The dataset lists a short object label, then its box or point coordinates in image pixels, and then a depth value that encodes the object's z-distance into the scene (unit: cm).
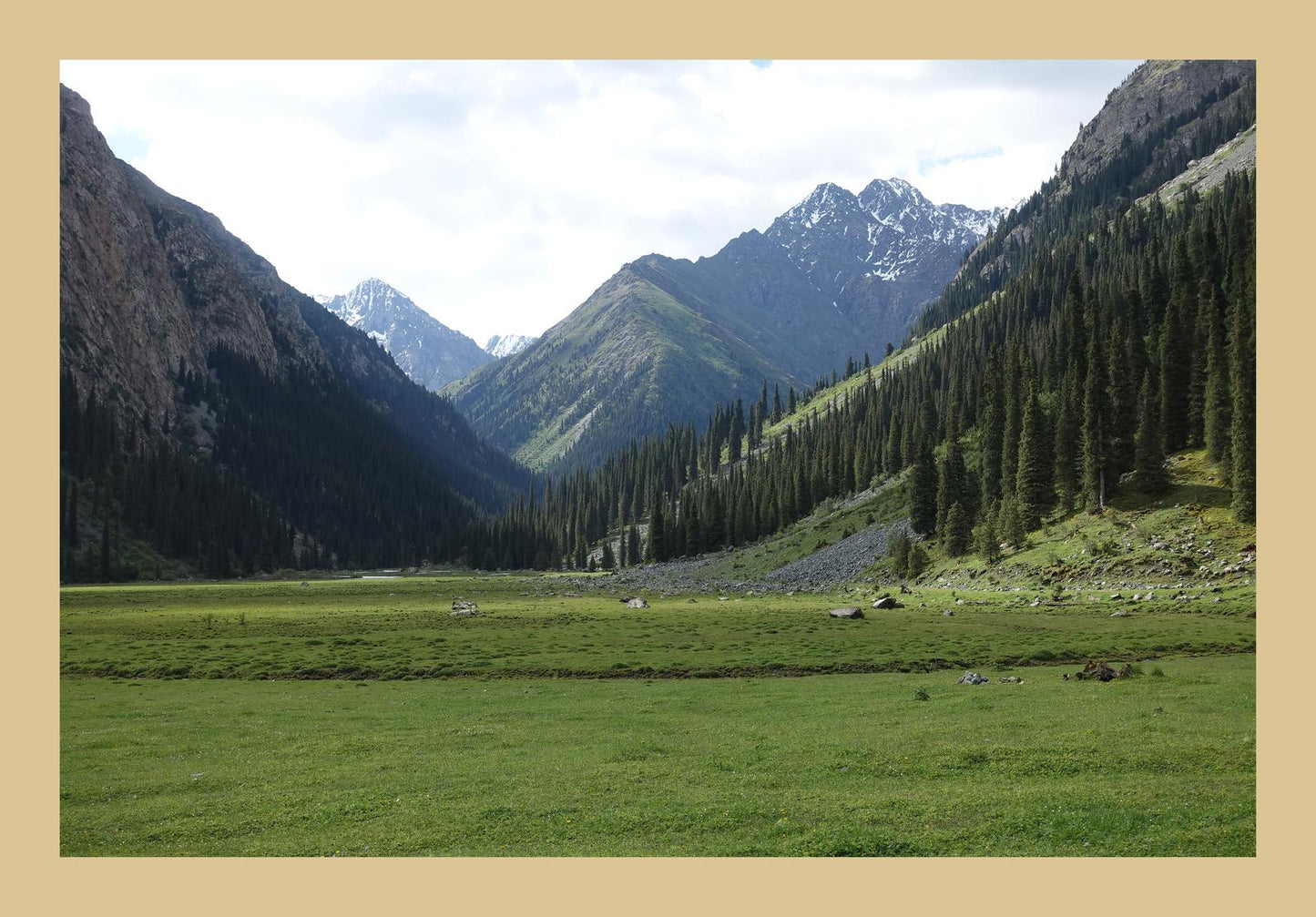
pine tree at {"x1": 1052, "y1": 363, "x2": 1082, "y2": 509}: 8569
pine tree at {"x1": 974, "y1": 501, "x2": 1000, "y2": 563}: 8362
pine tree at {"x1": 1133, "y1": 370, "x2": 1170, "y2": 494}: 7462
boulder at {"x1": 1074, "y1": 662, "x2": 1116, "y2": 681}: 3073
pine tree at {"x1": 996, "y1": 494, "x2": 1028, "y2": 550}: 8281
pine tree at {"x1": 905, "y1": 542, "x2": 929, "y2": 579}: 9355
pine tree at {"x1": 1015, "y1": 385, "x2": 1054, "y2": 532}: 8569
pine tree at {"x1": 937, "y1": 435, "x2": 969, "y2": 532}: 10194
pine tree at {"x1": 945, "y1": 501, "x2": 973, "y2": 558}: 9400
